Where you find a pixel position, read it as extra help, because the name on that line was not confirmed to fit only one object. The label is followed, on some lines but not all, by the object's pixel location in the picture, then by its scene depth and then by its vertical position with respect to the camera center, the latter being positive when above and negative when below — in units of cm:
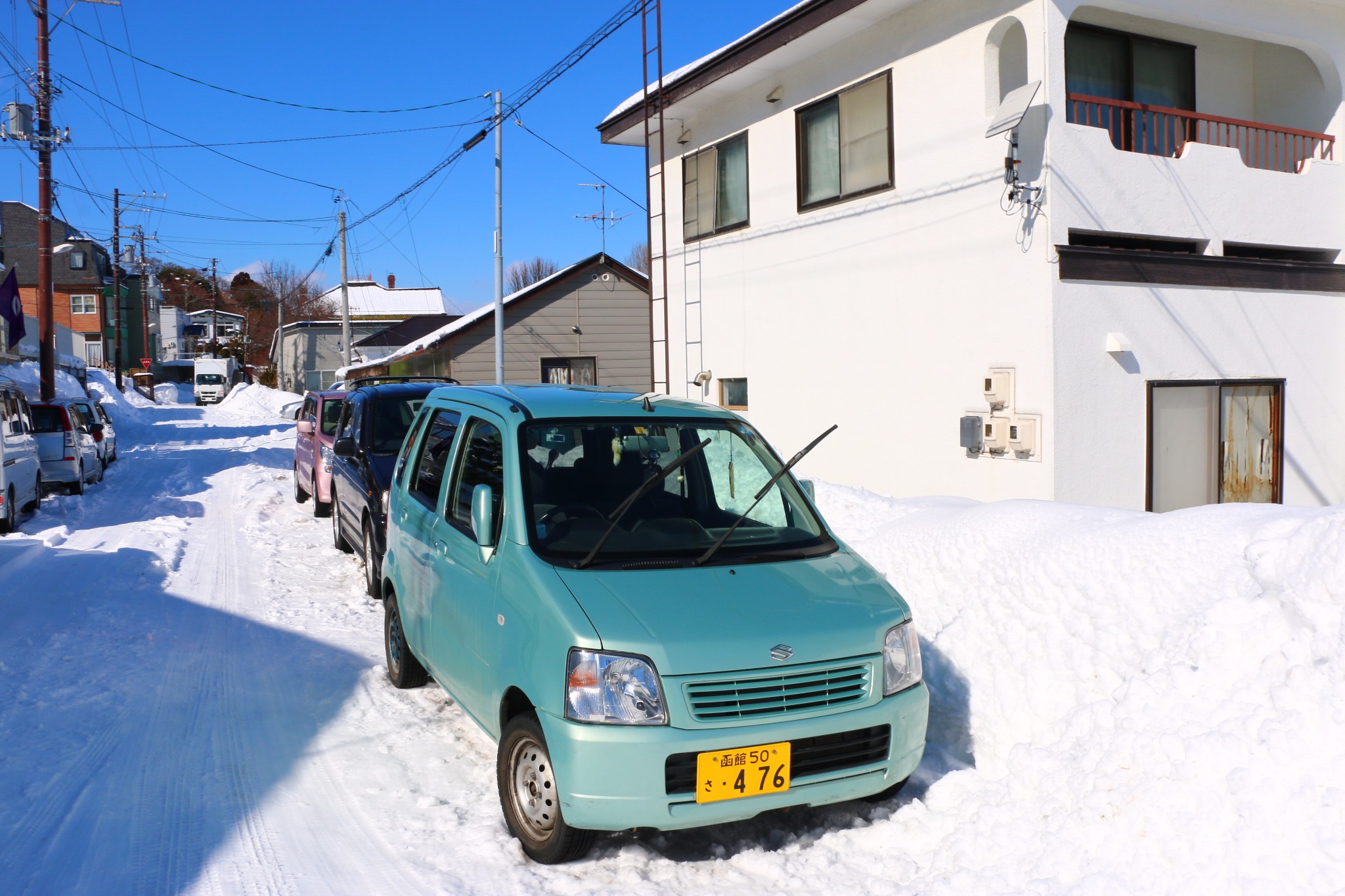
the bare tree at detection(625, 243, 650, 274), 7338 +1168
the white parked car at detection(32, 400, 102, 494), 1648 -53
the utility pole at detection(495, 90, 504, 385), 2436 +411
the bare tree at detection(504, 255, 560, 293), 8230 +1143
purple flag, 2603 +287
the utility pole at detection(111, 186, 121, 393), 4875 +799
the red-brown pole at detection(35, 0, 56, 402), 2342 +440
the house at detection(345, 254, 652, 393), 3020 +228
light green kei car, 381 -90
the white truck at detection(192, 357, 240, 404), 6288 +201
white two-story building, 977 +175
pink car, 1375 -50
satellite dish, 938 +282
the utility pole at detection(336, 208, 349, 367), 3872 +391
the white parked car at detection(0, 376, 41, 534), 1284 -62
